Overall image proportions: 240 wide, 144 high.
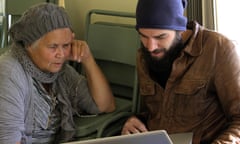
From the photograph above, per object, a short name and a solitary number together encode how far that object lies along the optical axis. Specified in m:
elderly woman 1.66
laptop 1.00
